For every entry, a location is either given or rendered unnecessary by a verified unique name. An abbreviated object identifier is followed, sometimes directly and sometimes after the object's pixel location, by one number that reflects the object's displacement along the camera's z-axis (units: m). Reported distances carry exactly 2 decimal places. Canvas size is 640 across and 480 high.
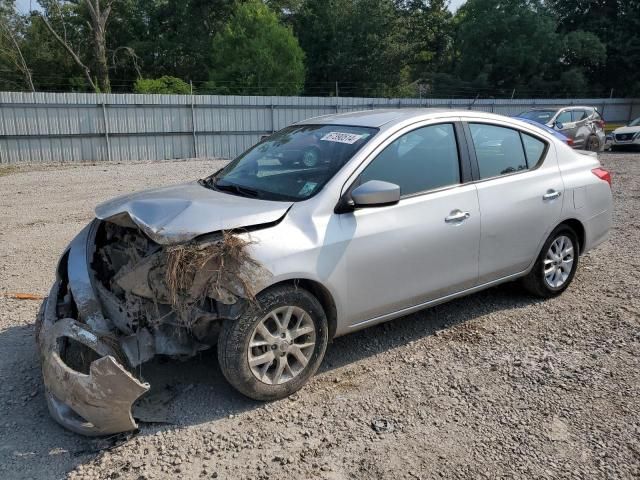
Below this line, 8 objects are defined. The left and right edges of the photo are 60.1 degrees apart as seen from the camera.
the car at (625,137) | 18.91
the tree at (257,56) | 28.72
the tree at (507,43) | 37.16
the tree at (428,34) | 41.69
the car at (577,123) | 16.39
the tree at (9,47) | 30.20
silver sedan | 3.06
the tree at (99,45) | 28.03
